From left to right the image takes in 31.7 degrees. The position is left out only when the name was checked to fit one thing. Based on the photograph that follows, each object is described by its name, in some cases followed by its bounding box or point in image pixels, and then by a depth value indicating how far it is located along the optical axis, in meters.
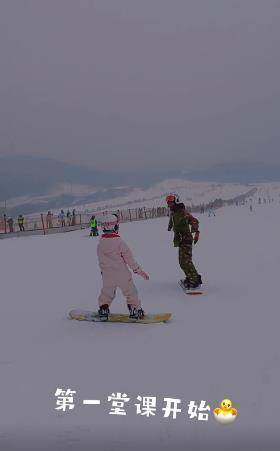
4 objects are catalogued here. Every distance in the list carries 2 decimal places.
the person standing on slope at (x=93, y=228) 26.99
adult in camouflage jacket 9.20
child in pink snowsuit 6.87
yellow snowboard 7.05
